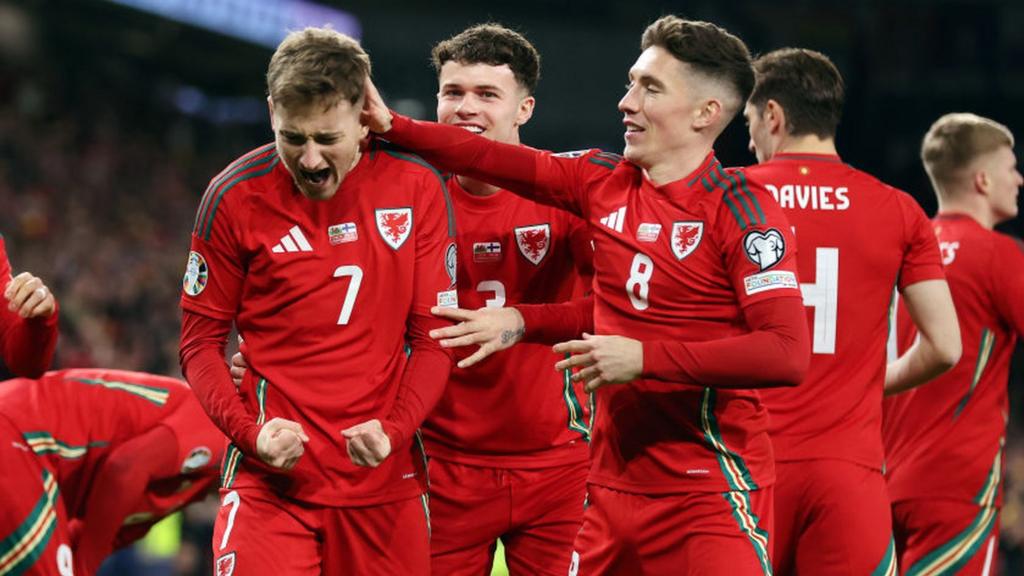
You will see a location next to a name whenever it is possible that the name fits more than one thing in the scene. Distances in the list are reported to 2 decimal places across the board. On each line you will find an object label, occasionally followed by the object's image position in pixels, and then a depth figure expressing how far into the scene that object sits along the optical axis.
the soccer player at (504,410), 9.63
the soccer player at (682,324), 7.54
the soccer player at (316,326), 7.79
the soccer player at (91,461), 9.77
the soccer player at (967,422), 11.10
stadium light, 39.00
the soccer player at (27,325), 9.05
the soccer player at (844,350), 9.26
